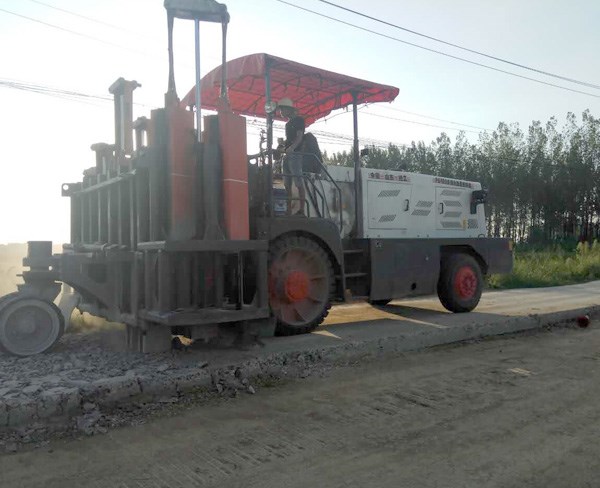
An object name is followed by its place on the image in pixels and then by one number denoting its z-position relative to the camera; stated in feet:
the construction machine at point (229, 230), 17.04
